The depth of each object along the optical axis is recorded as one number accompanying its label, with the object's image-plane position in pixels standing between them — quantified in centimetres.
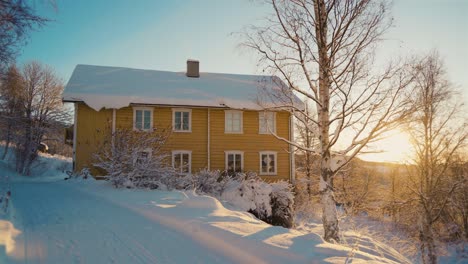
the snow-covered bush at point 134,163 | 1364
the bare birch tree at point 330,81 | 830
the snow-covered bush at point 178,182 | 1429
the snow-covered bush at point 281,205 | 1514
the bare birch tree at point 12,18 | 570
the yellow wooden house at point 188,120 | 1928
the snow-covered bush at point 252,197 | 1488
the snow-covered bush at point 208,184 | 1555
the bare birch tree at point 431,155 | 1725
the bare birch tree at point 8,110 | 2422
